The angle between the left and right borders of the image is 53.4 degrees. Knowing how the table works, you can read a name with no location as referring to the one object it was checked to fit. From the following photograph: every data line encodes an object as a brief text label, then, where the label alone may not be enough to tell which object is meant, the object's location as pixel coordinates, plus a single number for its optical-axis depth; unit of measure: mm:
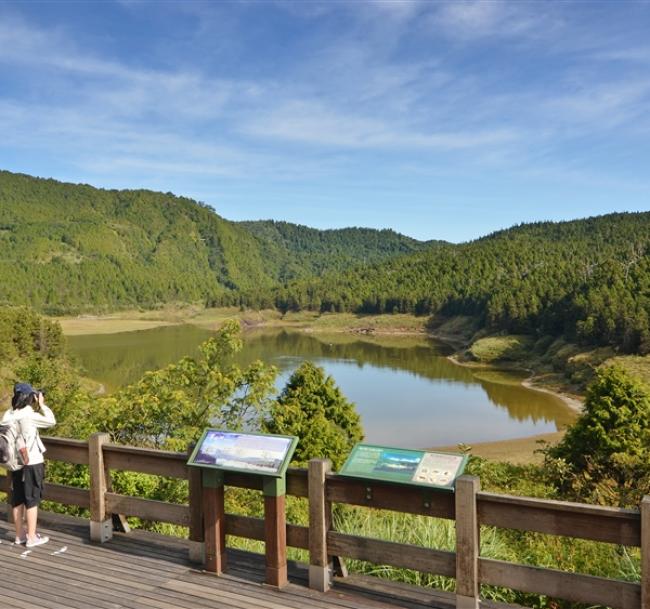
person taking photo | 6844
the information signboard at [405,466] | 5449
